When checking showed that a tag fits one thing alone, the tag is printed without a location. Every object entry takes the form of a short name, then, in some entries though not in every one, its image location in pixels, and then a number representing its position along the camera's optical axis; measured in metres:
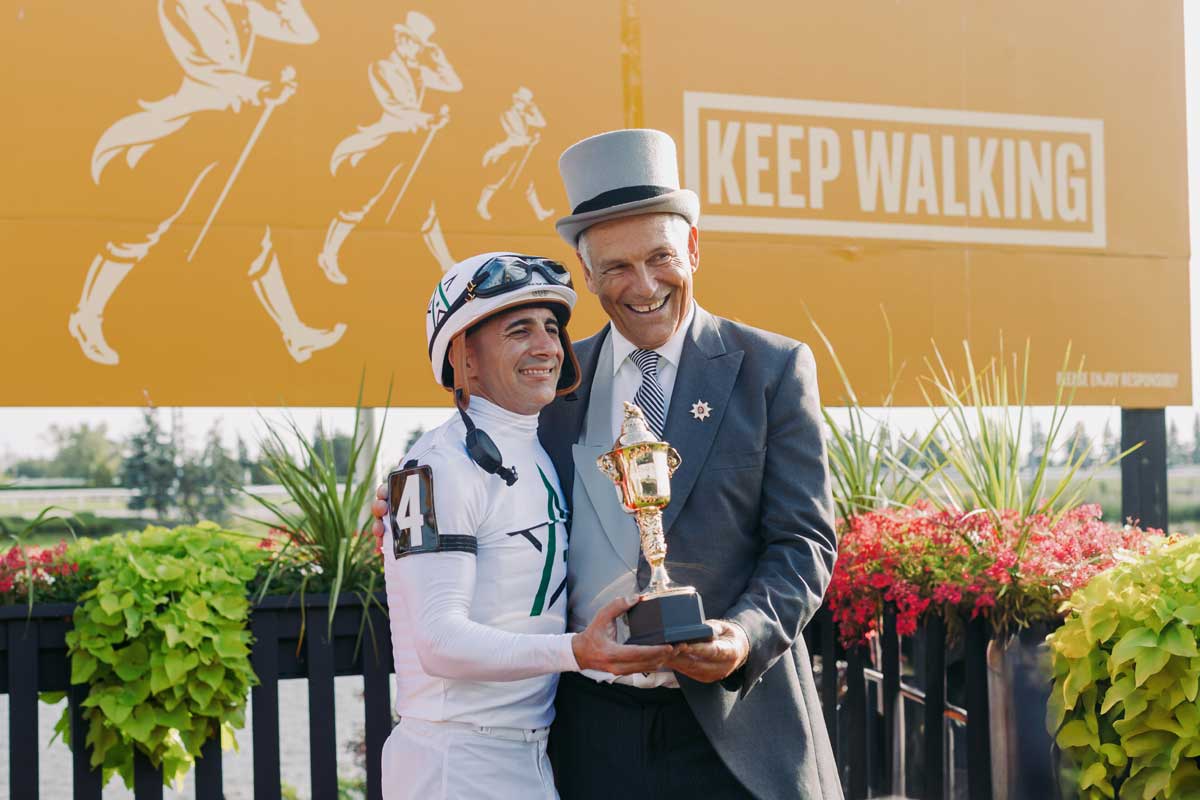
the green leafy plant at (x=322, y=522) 3.33
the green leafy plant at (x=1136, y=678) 2.31
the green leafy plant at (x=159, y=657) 3.04
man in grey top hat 1.92
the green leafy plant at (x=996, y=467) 3.27
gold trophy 1.77
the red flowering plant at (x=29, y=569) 3.19
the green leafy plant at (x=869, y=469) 3.65
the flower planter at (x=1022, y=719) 2.79
